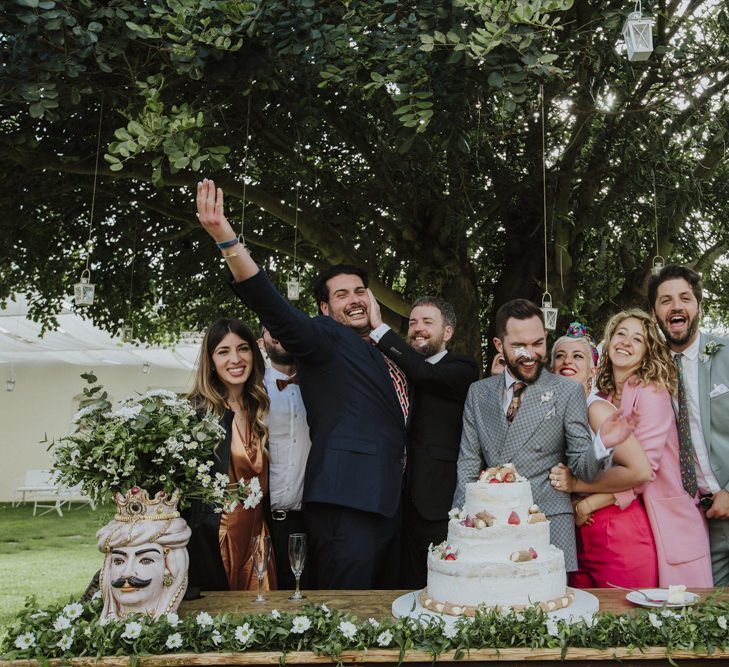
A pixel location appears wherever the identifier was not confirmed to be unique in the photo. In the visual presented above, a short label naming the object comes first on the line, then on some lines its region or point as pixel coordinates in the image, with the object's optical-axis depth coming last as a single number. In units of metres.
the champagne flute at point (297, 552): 2.96
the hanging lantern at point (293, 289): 6.56
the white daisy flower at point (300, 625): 2.47
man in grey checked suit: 3.36
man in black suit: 3.79
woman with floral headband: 3.21
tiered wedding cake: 2.64
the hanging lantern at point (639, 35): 3.90
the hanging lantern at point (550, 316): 6.06
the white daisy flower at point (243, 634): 2.44
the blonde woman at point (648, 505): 3.35
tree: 3.99
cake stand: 2.54
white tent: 15.59
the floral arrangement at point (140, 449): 2.67
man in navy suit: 3.41
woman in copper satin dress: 3.37
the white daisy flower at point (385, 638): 2.41
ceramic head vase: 2.58
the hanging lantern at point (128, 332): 9.85
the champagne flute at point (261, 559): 3.02
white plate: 2.68
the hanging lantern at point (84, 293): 6.09
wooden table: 2.37
